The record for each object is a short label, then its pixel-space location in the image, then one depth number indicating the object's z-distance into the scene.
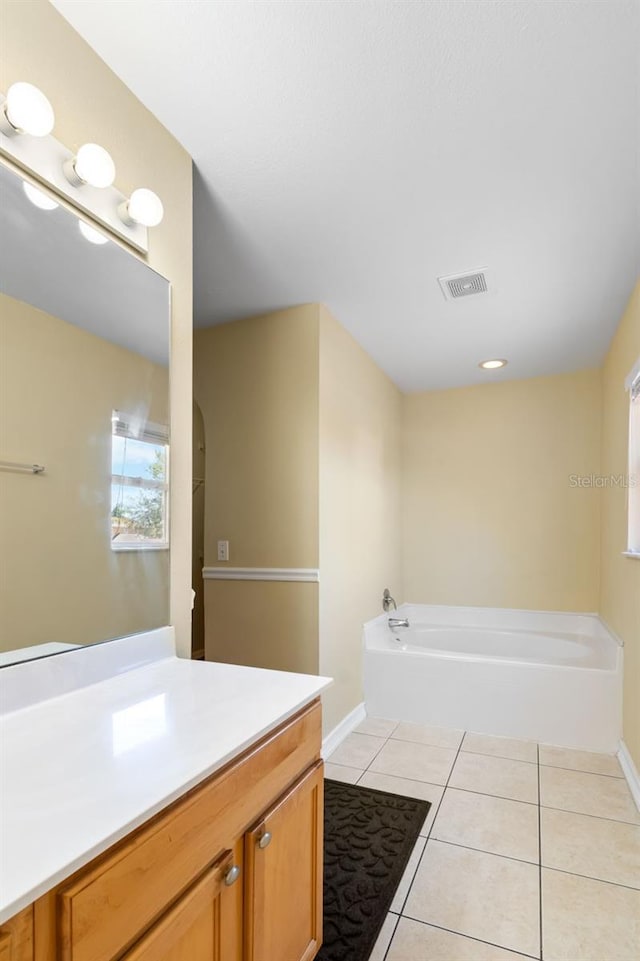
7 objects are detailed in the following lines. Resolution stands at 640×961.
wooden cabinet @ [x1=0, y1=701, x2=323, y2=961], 0.64
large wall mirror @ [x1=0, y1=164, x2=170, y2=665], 1.09
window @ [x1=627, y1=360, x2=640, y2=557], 2.52
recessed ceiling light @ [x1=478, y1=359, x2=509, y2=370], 3.65
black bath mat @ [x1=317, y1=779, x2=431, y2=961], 1.51
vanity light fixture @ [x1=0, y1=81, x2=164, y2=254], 1.06
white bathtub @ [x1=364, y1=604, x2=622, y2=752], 2.76
